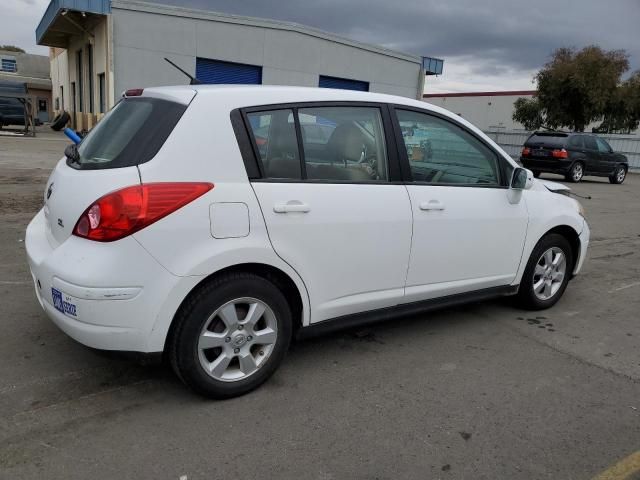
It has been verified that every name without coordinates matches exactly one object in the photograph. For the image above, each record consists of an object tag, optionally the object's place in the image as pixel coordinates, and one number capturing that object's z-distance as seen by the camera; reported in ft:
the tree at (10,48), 259.43
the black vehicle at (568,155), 57.93
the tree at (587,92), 97.14
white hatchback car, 8.82
